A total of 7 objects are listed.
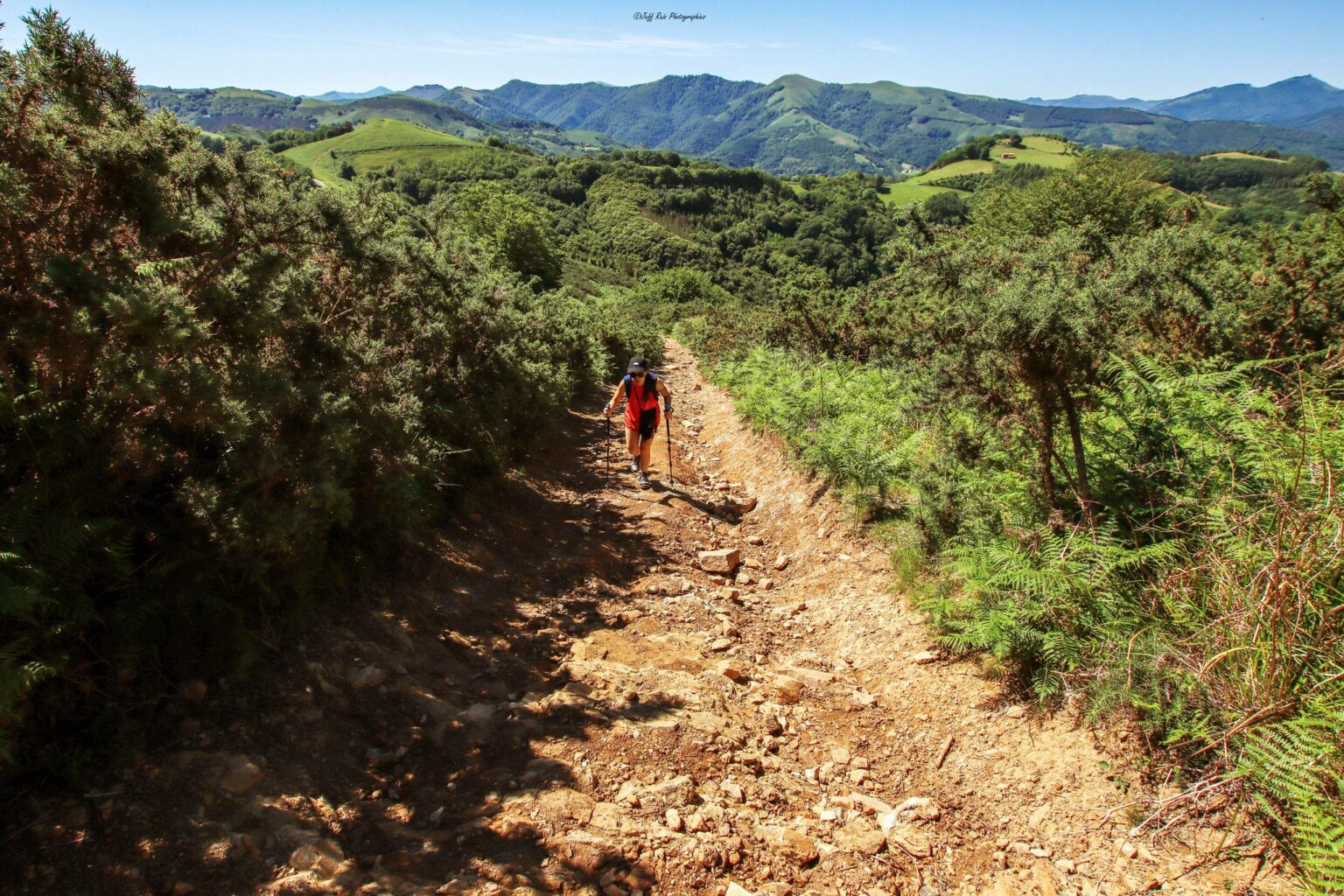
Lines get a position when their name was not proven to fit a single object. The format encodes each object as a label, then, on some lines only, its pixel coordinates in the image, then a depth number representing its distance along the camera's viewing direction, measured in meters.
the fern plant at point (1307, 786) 2.64
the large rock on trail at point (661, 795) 3.73
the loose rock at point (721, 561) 7.49
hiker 9.55
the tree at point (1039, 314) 4.55
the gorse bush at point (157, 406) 3.23
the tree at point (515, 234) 32.78
